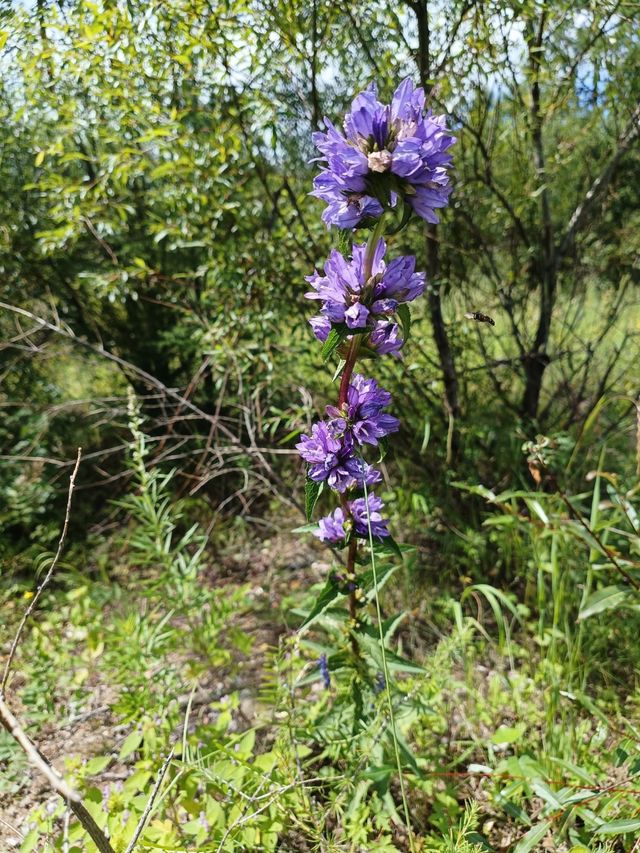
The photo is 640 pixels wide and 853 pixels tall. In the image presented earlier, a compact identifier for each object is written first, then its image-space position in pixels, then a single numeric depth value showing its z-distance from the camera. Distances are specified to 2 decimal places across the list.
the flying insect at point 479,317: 0.32
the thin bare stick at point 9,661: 0.21
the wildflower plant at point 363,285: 0.25
